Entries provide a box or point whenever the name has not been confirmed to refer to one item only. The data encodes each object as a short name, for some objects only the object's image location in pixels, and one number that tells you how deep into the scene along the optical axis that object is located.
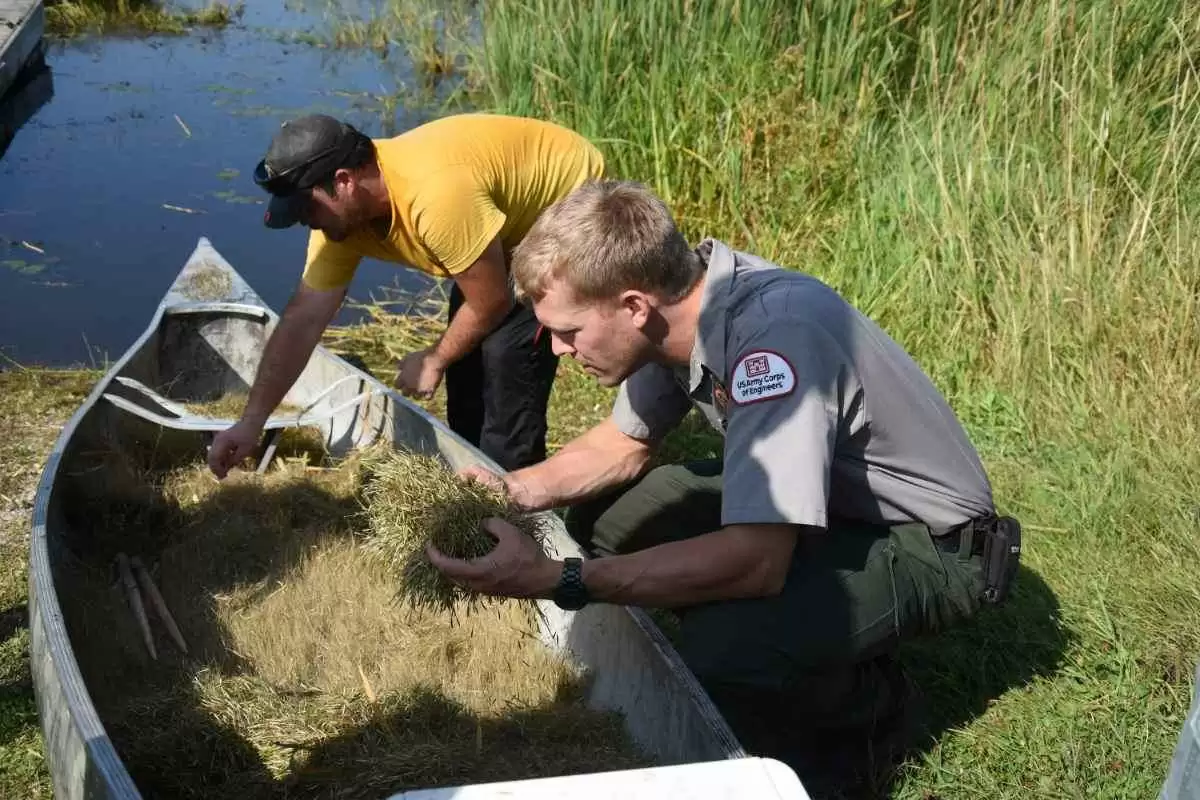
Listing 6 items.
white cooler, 2.05
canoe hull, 2.96
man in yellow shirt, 4.04
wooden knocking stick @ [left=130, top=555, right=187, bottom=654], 3.94
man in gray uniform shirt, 2.80
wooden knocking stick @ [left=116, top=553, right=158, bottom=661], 3.88
